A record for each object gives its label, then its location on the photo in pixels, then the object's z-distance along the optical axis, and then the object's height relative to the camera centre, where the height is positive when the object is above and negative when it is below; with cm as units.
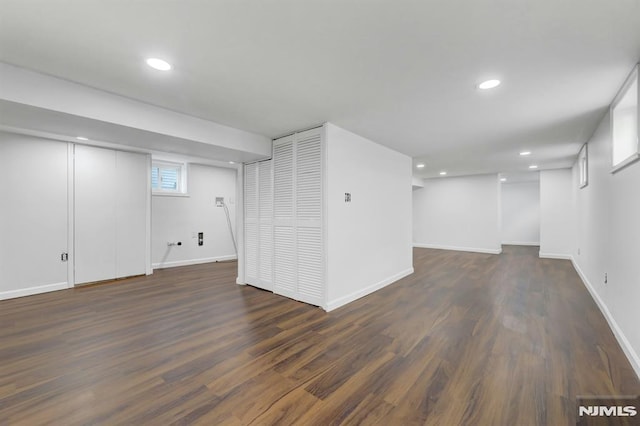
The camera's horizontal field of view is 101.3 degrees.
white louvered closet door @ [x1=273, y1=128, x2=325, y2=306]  351 -7
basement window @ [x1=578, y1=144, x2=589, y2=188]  440 +84
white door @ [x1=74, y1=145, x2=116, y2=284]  454 -3
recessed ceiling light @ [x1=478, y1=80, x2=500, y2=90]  230 +114
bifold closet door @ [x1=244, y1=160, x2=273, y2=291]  425 -20
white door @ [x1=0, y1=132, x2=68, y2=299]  387 -5
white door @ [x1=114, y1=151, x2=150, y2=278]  499 +0
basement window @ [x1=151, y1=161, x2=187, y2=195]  612 +83
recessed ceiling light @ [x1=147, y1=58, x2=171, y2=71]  195 +113
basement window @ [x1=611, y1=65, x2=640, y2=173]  229 +87
